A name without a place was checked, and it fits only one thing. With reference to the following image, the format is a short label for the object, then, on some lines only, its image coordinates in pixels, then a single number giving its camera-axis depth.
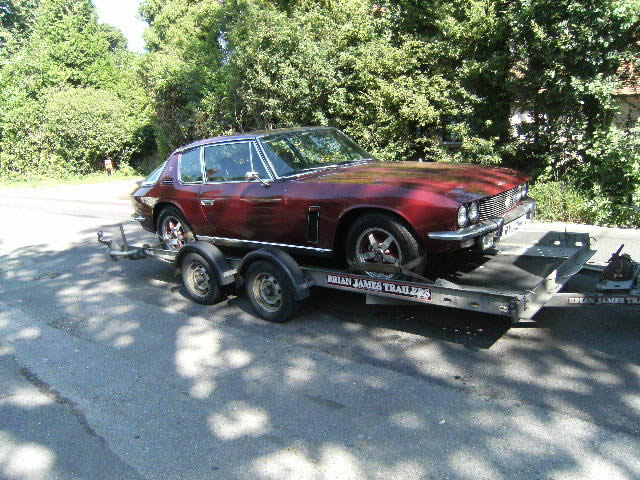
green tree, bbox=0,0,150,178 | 27.91
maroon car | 4.38
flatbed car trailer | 3.98
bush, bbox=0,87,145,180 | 27.75
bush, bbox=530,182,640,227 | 9.10
